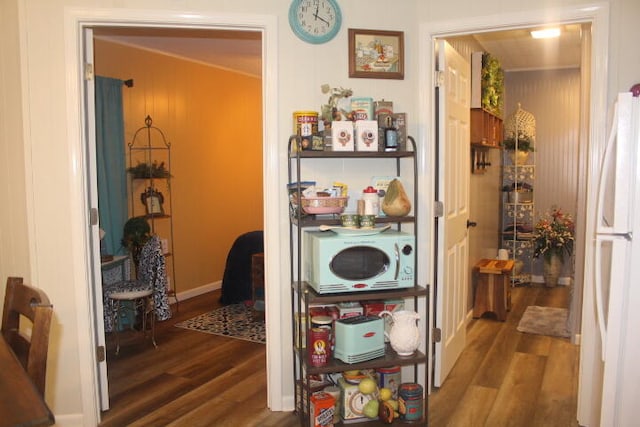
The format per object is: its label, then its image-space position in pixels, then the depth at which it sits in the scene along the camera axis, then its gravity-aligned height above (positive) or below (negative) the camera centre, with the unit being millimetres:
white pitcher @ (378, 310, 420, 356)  2646 -801
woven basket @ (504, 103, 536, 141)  5973 +444
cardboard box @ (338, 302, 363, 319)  2742 -709
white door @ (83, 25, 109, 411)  2812 -166
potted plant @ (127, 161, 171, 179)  4930 -20
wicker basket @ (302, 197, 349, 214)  2631 -176
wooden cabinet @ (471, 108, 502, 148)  4473 +332
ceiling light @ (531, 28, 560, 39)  4660 +1129
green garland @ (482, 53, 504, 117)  4609 +716
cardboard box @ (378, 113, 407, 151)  2695 +200
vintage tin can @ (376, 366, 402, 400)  2859 -1098
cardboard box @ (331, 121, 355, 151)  2623 +154
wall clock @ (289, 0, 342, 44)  2828 +762
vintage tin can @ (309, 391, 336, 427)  2613 -1154
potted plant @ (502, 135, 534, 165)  5977 +208
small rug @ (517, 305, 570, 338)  4422 -1327
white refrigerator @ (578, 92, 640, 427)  1898 -412
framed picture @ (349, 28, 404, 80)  2887 +594
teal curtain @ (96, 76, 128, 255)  4520 +67
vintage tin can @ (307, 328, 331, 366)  2582 -840
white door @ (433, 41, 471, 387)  3139 -242
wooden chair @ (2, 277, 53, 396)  1603 -495
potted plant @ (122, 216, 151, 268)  4535 -551
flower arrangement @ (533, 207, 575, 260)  5820 -744
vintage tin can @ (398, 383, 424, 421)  2727 -1169
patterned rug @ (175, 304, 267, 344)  4348 -1313
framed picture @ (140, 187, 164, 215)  5078 -293
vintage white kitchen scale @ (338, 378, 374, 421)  2717 -1158
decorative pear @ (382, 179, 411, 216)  2705 -172
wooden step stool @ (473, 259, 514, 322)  4711 -1067
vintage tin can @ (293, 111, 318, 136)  2639 +214
